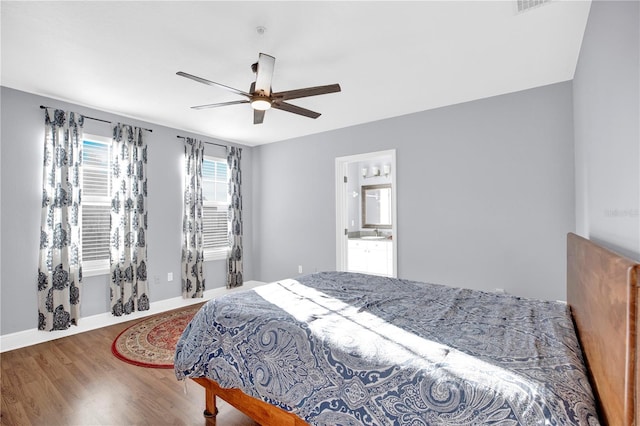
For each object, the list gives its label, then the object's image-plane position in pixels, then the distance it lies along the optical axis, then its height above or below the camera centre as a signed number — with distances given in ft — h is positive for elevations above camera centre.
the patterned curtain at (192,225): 15.51 -0.51
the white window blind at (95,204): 12.64 +0.51
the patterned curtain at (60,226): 11.21 -0.35
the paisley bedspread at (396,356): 3.47 -1.98
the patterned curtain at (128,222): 13.08 -0.27
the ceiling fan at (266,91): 7.63 +3.07
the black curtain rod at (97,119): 12.49 +3.99
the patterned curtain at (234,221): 17.75 -0.39
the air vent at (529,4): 6.54 +4.37
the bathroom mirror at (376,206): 21.25 +0.44
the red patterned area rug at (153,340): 9.67 -4.44
